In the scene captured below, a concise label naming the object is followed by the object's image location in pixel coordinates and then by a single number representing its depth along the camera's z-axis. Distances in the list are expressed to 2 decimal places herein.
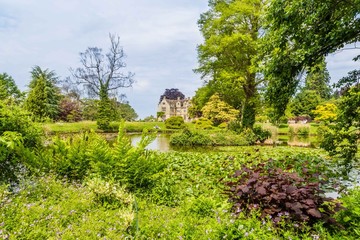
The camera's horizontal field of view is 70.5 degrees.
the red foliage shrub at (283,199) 3.01
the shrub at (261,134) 17.73
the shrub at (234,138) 16.42
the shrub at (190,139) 16.29
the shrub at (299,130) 26.45
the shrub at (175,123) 33.62
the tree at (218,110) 28.54
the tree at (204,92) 20.46
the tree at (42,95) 23.28
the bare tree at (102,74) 30.42
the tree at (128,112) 34.53
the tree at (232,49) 17.62
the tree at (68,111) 33.50
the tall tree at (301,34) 5.97
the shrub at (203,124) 28.34
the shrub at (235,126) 19.36
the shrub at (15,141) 4.40
